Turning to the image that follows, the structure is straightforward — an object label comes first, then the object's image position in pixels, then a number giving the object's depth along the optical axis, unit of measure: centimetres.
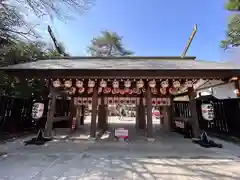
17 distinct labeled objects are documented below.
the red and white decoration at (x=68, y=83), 574
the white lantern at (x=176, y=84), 581
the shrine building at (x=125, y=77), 494
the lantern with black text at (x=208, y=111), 502
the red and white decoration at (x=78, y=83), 582
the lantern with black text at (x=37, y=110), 520
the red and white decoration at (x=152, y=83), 558
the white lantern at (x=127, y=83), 572
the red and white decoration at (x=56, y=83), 562
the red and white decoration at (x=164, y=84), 582
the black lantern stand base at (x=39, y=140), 490
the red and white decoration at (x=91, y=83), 568
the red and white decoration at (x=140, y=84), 564
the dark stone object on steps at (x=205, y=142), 470
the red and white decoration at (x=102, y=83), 567
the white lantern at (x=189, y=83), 580
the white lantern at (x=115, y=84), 574
